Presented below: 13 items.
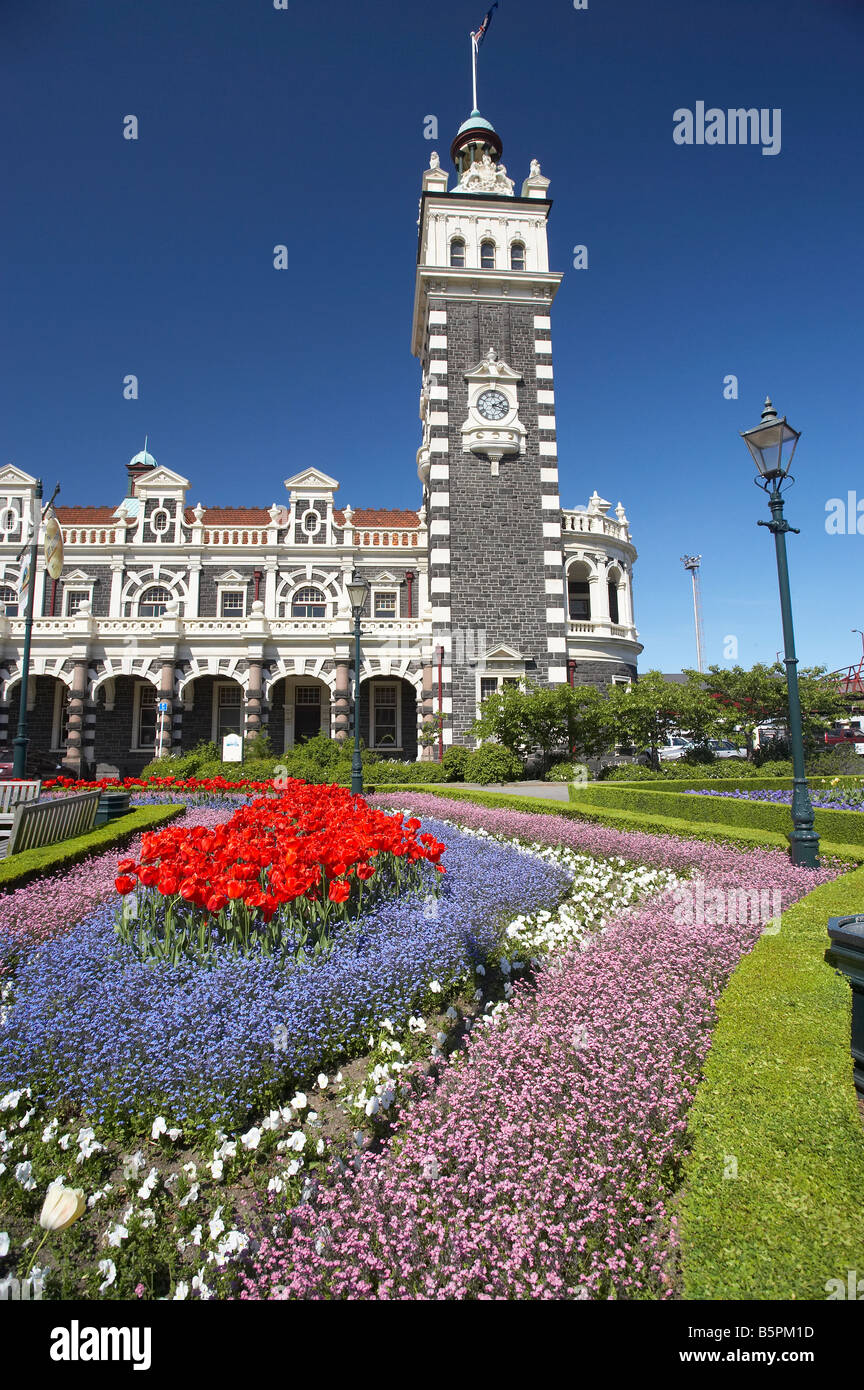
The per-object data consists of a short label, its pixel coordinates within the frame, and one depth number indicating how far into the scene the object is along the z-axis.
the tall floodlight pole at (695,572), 48.84
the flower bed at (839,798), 10.91
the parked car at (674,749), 36.81
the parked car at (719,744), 22.54
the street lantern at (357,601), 13.77
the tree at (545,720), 20.75
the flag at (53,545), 14.40
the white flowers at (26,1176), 2.82
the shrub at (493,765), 20.28
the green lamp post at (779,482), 7.49
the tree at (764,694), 21.84
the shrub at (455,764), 21.22
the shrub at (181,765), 19.91
